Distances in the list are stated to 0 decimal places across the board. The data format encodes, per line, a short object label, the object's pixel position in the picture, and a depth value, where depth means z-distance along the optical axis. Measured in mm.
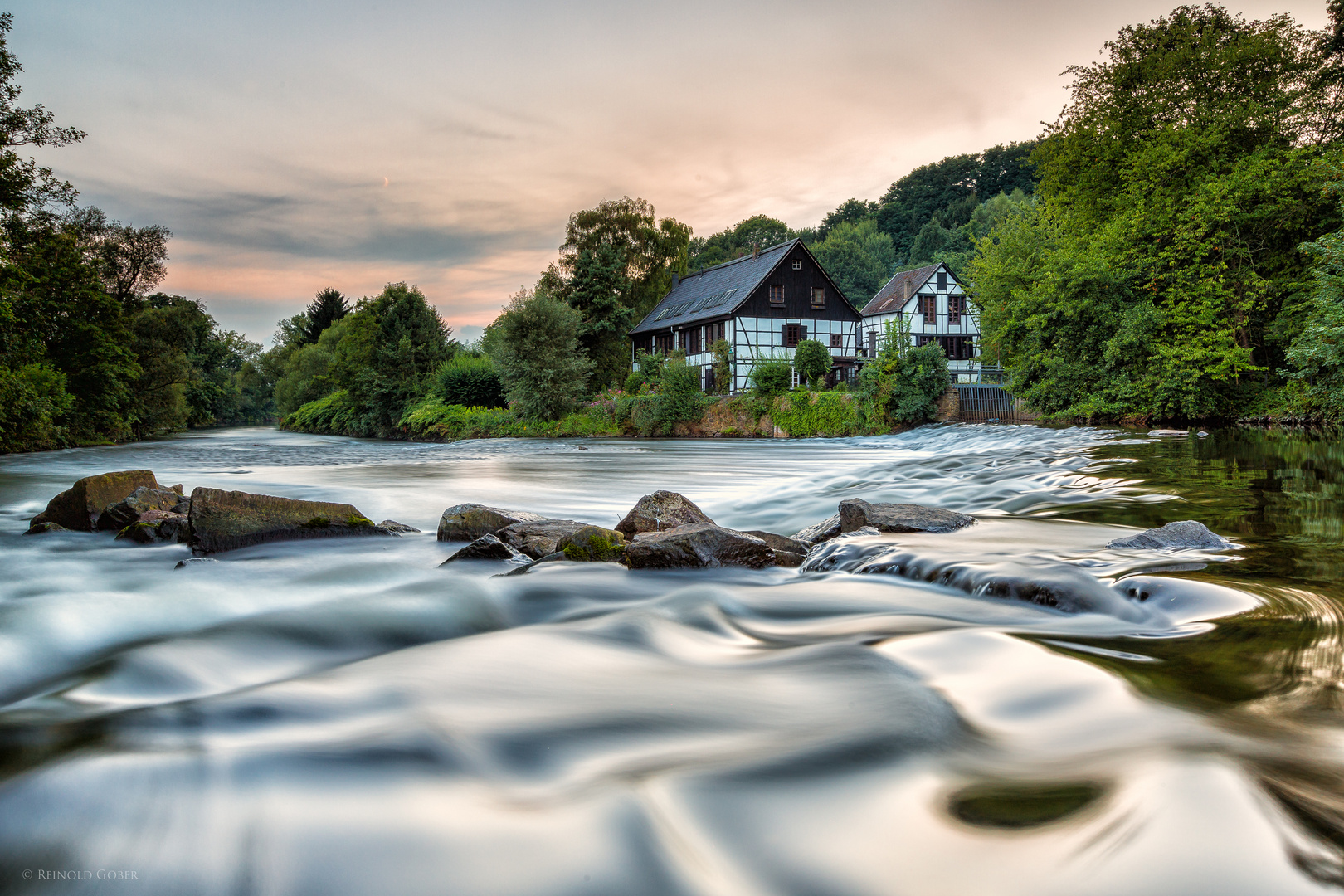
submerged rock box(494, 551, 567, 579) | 5815
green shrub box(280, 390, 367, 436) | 50500
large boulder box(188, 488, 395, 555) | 6801
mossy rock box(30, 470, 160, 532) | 8211
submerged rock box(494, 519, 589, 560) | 6637
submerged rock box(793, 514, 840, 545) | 7258
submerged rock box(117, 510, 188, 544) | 7430
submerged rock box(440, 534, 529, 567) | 6477
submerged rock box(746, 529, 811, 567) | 6238
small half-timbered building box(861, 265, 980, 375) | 50500
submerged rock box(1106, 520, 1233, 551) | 5551
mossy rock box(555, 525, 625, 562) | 6277
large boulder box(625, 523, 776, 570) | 5973
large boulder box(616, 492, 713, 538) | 7352
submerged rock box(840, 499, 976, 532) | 7055
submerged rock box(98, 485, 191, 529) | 8062
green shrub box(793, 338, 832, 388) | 36594
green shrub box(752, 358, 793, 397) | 33844
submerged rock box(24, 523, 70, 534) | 8055
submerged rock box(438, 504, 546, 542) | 7480
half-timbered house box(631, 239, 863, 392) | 42594
